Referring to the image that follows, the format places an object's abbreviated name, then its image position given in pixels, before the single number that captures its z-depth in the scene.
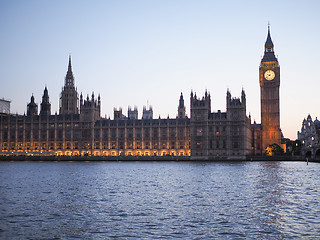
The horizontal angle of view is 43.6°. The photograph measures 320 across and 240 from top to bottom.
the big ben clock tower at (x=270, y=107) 168.12
